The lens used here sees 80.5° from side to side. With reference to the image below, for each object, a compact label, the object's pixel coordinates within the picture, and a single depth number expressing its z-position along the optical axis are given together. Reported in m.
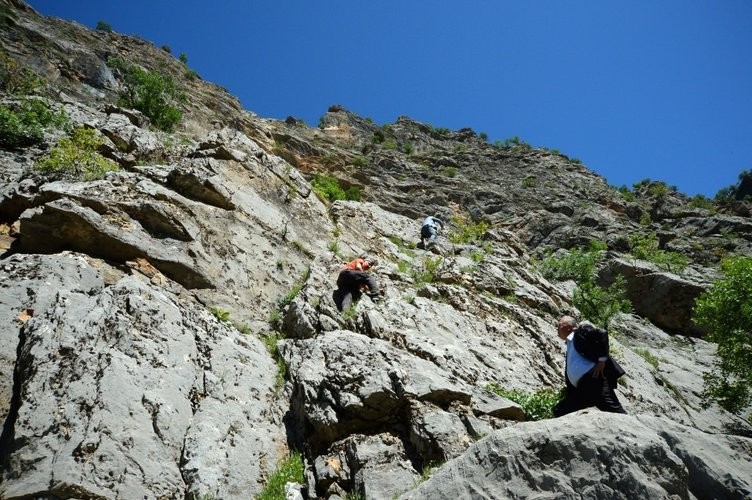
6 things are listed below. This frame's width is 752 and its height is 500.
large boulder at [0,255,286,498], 5.36
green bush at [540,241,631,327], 19.14
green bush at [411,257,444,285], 14.25
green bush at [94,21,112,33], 45.99
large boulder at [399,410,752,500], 4.04
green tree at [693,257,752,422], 15.30
